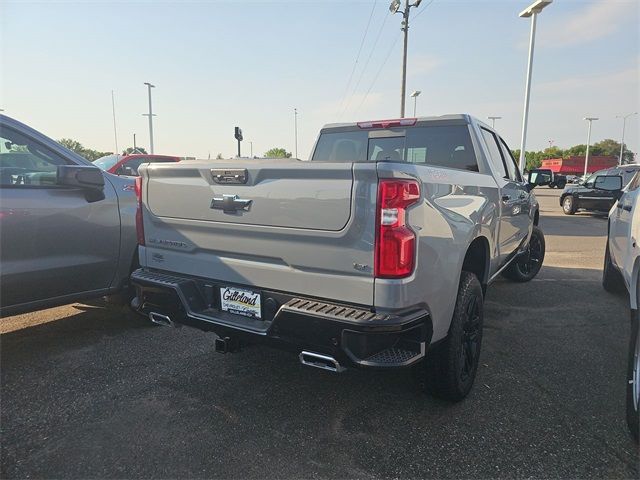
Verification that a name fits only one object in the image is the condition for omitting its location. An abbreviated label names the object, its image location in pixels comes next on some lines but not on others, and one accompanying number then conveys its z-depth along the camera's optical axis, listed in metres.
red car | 9.95
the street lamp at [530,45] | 16.50
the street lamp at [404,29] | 18.34
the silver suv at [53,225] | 3.18
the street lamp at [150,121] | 35.91
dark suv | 14.38
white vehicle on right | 2.53
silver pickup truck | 2.13
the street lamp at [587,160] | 48.94
